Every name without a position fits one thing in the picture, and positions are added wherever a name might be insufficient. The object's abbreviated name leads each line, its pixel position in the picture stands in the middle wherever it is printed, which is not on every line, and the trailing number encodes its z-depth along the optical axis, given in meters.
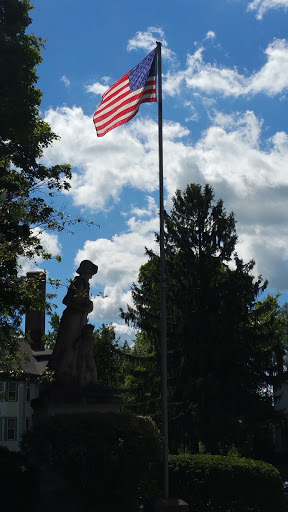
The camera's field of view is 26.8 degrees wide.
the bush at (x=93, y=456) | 12.52
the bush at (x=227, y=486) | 14.66
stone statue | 14.57
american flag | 14.09
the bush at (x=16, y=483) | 12.17
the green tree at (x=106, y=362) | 34.44
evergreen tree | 26.61
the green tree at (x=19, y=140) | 14.59
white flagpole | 12.54
